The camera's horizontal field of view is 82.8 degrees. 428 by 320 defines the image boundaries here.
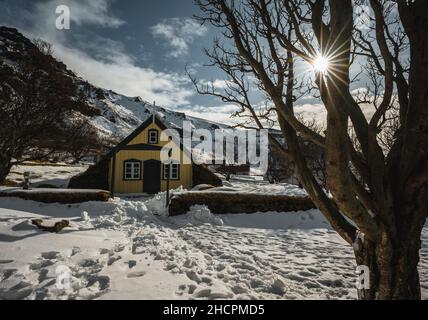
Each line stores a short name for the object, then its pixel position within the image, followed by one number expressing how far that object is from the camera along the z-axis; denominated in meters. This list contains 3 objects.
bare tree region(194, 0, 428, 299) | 2.08
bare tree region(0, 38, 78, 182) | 12.91
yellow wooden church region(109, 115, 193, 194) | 18.81
